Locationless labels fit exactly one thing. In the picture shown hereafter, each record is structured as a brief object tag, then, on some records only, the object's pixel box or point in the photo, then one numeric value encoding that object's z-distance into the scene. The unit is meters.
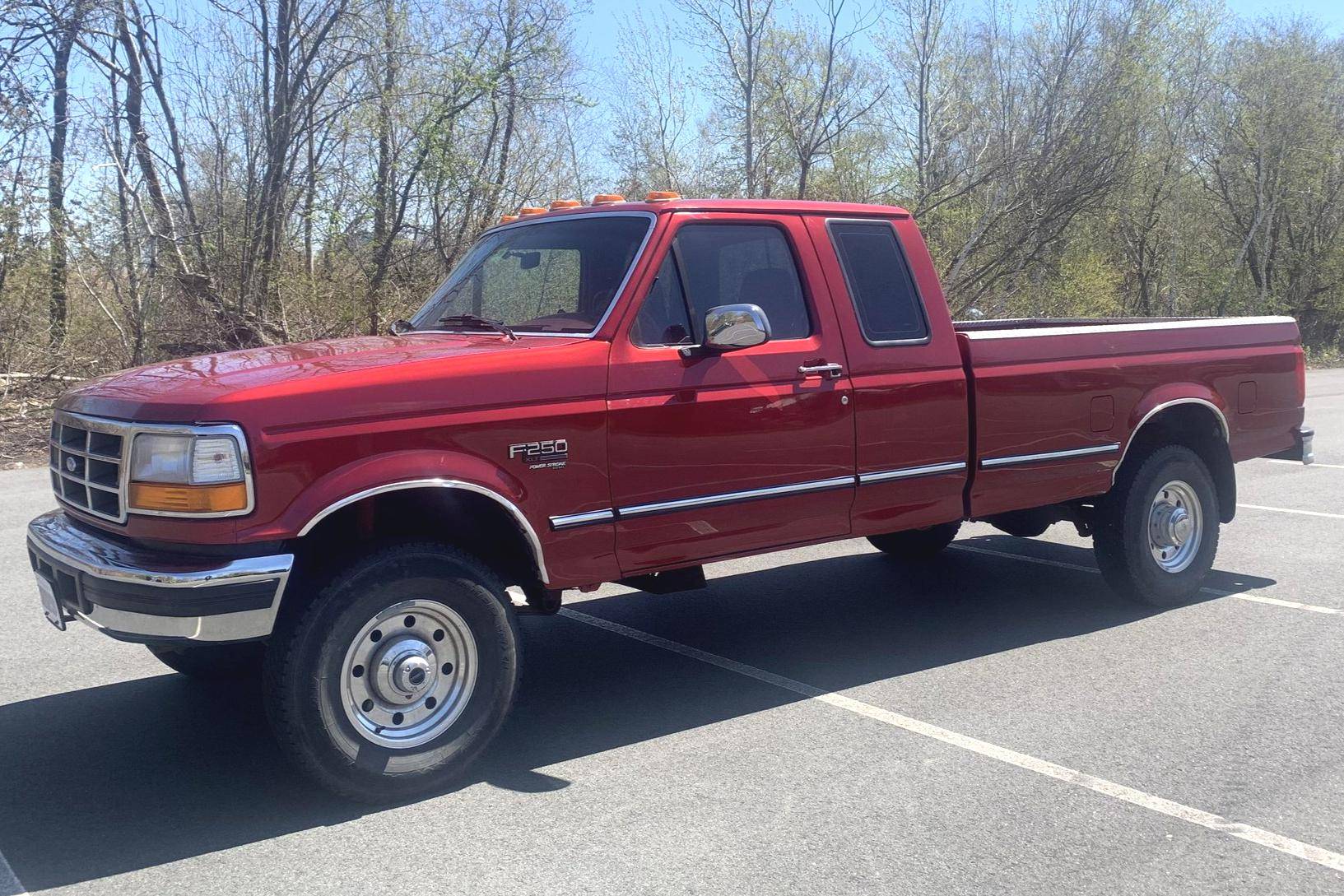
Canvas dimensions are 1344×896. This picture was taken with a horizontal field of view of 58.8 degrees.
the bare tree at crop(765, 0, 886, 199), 21.08
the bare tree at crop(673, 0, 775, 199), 20.31
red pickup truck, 3.98
